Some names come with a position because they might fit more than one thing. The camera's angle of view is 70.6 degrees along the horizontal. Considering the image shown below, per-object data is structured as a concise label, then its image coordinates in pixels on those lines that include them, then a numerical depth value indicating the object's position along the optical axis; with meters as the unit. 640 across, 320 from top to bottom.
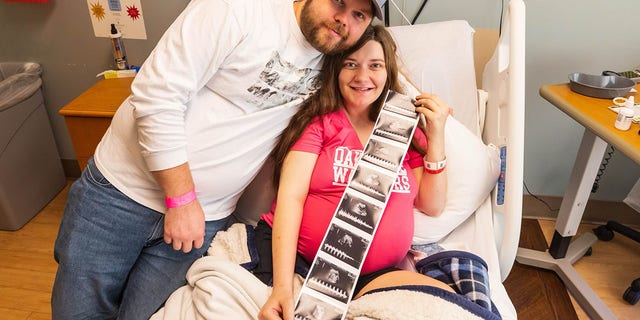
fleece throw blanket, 0.97
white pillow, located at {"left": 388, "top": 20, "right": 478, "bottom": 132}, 1.61
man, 1.11
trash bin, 2.12
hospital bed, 1.13
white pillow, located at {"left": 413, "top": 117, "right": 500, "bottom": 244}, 1.36
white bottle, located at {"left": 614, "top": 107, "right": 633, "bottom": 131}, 1.40
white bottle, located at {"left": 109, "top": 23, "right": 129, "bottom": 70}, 2.05
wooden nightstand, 1.80
